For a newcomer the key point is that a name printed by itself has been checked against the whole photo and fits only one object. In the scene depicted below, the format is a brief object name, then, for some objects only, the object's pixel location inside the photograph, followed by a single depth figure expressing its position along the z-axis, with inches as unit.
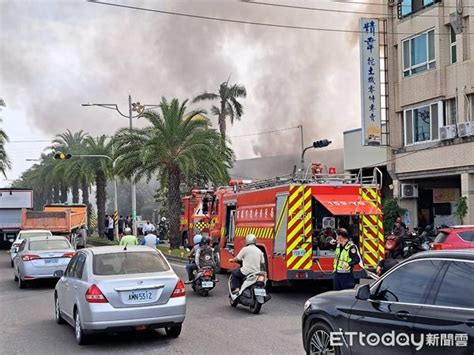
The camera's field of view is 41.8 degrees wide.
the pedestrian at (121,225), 1584.6
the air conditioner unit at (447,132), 890.1
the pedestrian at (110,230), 1485.0
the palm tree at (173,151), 1077.1
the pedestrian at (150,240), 684.7
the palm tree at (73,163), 1699.1
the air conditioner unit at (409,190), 1019.3
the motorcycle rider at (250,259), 445.1
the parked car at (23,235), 794.0
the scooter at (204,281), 523.2
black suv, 187.8
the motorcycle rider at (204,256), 535.2
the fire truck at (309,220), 501.7
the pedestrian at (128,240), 622.8
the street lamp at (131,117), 1310.3
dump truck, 1115.9
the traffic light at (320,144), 1035.5
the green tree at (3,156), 1584.6
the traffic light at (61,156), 1321.4
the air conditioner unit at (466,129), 858.8
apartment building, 883.4
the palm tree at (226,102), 1748.3
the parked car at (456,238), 526.6
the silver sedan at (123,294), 323.3
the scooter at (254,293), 433.9
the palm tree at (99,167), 1646.2
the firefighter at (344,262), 381.1
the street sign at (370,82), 973.8
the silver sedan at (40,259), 606.5
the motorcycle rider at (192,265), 549.3
